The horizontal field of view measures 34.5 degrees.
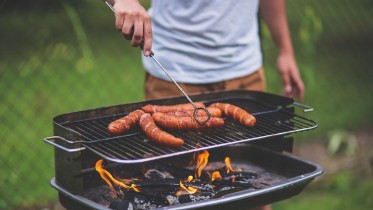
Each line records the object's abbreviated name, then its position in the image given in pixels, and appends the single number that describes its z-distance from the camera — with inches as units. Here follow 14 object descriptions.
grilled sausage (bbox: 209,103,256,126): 105.5
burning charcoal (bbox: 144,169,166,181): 111.9
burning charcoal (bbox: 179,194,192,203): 100.0
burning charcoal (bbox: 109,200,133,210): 96.2
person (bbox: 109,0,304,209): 127.0
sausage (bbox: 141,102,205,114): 107.5
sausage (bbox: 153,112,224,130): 101.6
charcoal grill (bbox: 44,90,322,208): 93.5
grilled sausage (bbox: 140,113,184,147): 94.7
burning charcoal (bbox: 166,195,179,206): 100.3
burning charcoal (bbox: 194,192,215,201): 100.7
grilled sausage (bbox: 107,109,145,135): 98.8
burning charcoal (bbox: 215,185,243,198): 100.3
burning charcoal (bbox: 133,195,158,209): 99.6
